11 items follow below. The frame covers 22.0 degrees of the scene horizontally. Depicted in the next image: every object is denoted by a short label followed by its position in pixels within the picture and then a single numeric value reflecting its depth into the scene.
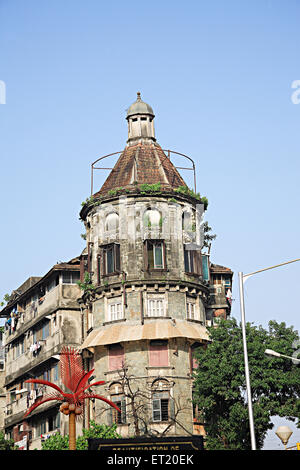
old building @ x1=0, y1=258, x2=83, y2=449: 61.75
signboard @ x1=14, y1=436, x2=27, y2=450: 65.81
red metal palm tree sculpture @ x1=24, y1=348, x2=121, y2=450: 31.44
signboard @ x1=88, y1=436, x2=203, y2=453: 30.28
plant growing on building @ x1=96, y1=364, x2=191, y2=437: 53.97
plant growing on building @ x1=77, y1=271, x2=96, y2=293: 59.16
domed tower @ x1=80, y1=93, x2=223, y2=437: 54.94
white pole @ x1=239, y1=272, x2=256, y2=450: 31.48
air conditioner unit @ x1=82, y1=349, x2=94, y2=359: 59.03
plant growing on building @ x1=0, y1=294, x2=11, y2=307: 76.44
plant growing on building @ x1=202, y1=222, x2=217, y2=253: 63.21
